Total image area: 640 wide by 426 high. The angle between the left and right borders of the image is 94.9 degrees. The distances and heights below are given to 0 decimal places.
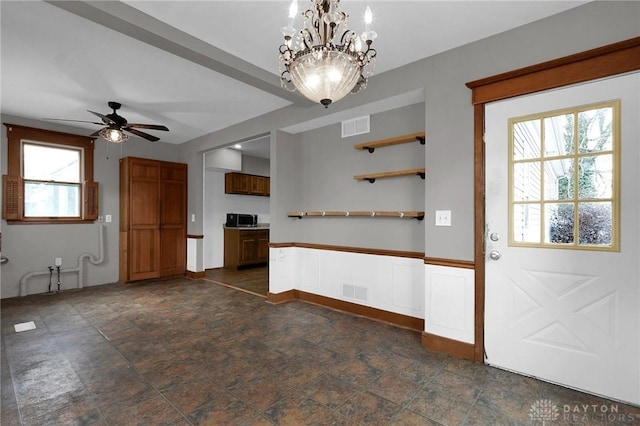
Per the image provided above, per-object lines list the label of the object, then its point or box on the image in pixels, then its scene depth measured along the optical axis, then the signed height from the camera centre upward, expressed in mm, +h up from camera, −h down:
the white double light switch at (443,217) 2633 -48
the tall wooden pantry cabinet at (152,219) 5238 -122
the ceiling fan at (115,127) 3688 +1085
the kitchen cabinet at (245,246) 6582 -793
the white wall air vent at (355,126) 3605 +1083
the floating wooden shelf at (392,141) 3041 +785
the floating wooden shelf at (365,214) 3084 -20
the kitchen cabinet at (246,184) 6891 +686
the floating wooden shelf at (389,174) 3045 +421
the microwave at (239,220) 6926 -192
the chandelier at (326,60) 1491 +805
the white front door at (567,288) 1910 -552
